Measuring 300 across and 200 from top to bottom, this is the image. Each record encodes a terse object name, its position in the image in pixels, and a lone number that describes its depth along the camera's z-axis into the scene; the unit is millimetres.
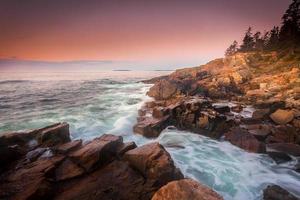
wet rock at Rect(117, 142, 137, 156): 8195
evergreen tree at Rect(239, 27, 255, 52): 68938
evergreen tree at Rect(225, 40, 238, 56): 85981
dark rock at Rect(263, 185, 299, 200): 6242
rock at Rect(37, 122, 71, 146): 10039
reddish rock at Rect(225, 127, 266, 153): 10234
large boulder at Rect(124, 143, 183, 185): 6531
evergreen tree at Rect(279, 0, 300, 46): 45406
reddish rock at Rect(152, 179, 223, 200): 4473
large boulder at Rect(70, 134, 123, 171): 7441
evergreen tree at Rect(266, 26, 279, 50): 55725
